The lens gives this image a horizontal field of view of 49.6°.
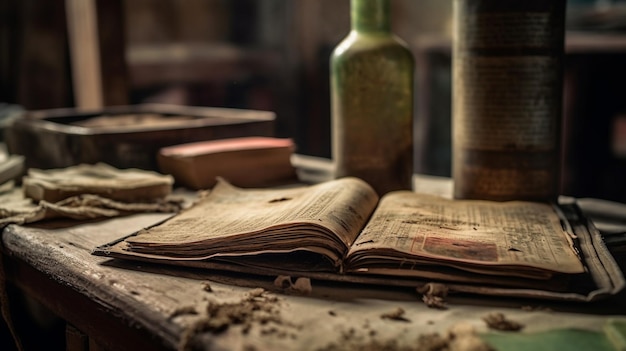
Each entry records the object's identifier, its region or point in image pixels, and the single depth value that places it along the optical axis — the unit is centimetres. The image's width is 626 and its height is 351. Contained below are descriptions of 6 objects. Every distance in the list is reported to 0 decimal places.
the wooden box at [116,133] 129
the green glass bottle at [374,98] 109
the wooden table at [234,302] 59
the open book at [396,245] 68
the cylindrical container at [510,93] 97
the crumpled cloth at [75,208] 99
